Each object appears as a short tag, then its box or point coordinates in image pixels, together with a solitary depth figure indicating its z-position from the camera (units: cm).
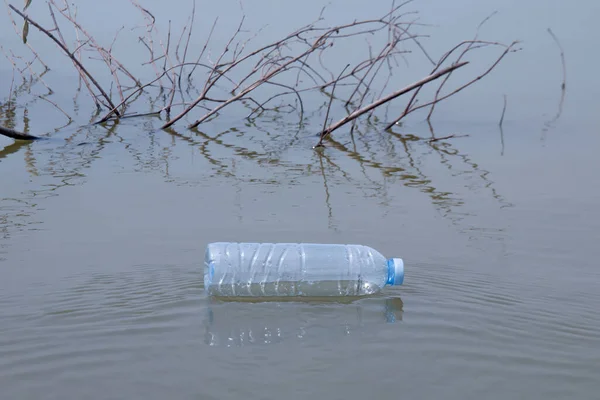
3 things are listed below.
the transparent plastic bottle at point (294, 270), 334
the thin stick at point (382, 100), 628
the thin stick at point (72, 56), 719
